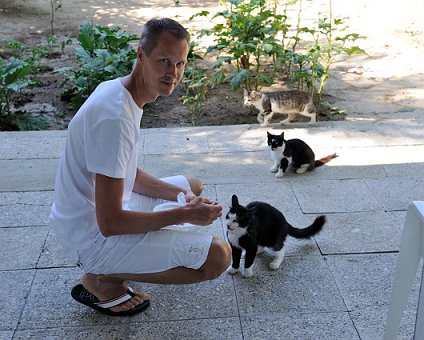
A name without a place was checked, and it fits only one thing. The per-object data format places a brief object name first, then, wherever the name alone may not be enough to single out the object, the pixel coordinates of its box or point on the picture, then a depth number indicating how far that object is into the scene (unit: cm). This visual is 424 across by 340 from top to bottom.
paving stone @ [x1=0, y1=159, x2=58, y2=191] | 397
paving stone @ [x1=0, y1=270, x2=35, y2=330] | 260
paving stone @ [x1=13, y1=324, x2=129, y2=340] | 250
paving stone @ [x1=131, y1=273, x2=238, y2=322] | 265
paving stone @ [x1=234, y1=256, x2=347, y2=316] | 270
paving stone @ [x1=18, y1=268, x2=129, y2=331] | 259
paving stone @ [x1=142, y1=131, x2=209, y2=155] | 467
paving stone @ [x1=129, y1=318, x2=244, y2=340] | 251
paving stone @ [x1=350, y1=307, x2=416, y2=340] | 250
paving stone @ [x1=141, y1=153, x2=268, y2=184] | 415
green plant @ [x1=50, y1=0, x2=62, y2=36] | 977
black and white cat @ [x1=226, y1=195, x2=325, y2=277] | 283
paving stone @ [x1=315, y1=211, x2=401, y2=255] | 318
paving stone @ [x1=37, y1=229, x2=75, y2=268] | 304
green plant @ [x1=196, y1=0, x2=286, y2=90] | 613
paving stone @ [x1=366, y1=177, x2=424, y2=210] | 368
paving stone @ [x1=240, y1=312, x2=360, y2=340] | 250
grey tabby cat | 567
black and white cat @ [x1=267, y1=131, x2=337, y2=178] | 412
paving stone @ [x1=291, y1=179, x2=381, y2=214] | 364
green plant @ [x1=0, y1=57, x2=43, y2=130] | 570
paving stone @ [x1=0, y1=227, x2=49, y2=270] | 304
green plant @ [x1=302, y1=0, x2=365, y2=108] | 572
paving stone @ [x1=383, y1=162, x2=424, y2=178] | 411
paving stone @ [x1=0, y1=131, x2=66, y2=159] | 455
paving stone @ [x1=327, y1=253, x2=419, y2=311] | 273
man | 221
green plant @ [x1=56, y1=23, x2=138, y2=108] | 637
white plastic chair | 202
